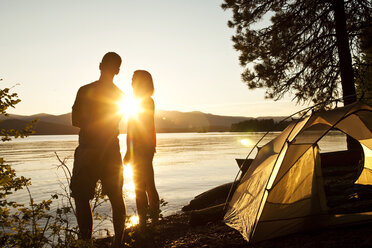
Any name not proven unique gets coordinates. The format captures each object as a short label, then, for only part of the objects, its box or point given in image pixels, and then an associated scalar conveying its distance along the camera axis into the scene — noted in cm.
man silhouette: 346
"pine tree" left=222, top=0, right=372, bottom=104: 1159
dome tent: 488
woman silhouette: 486
